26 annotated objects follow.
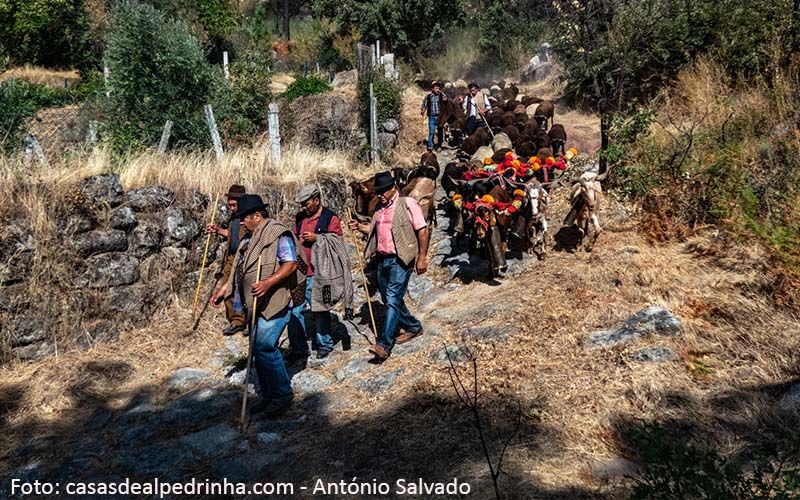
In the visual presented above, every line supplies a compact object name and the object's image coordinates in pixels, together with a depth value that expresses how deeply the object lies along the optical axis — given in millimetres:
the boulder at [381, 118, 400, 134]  15938
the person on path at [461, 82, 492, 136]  15125
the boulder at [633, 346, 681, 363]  5199
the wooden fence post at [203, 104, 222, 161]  10555
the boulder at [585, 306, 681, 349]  5590
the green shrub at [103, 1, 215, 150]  10484
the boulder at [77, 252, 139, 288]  7069
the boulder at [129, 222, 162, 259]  7504
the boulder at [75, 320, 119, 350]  6824
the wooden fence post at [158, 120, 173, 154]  9711
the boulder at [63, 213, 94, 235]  7008
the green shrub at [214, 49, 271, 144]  14564
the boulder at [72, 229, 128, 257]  7047
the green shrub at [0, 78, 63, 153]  8938
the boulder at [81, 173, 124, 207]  7281
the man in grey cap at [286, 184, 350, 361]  6238
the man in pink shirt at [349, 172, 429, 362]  5887
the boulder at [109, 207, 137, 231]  7387
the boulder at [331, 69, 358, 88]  21216
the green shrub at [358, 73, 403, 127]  16266
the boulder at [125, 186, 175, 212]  7653
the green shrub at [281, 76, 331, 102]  19266
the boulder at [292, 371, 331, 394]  5945
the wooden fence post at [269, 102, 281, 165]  10727
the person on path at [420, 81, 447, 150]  14414
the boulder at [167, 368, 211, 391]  6340
